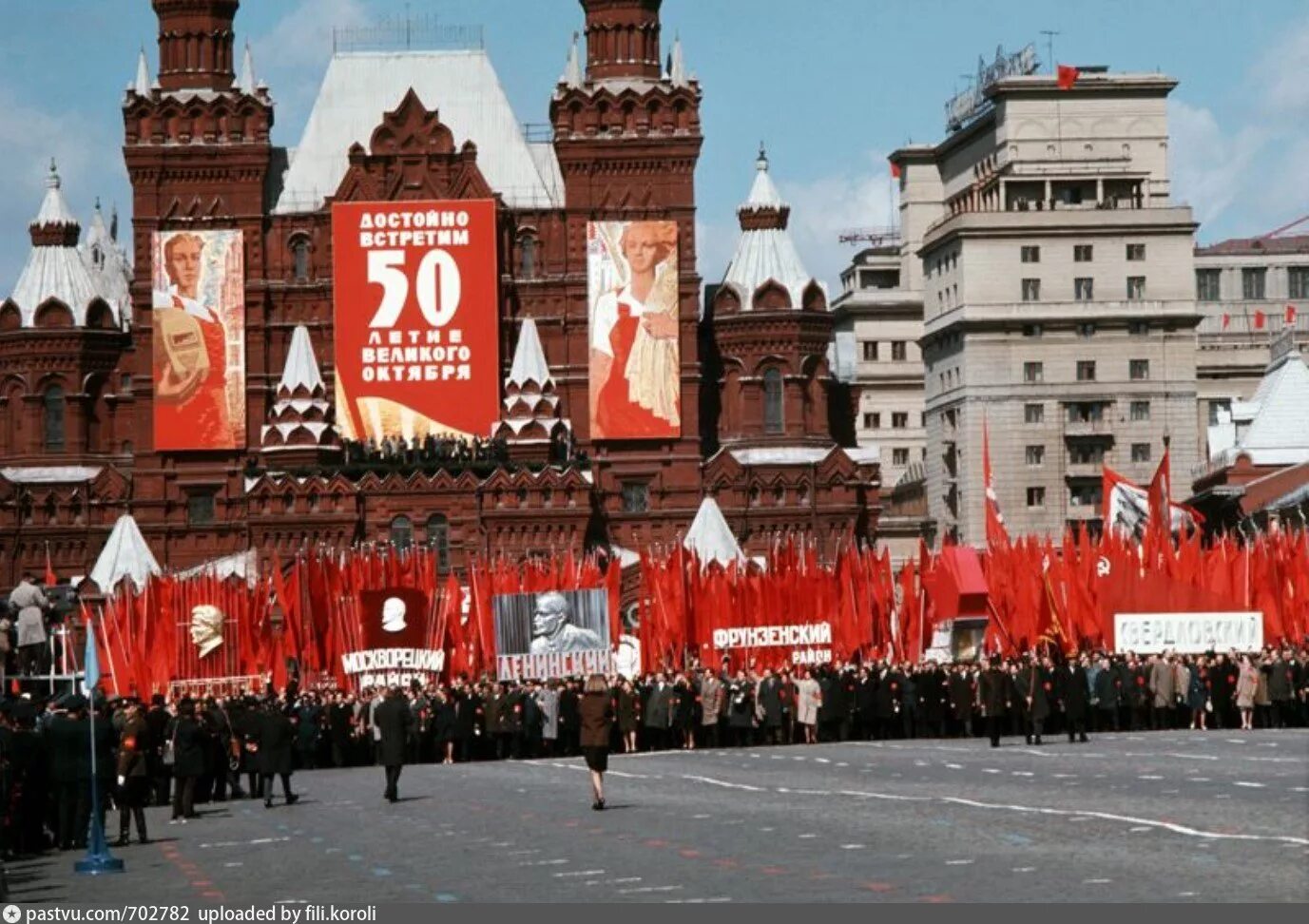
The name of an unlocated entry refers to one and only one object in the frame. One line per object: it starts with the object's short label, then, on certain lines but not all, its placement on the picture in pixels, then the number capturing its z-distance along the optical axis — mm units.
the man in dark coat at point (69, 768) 38188
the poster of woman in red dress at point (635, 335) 116750
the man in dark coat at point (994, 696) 54156
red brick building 115562
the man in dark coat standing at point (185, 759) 41688
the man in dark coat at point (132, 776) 38312
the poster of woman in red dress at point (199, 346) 116875
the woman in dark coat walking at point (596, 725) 38219
